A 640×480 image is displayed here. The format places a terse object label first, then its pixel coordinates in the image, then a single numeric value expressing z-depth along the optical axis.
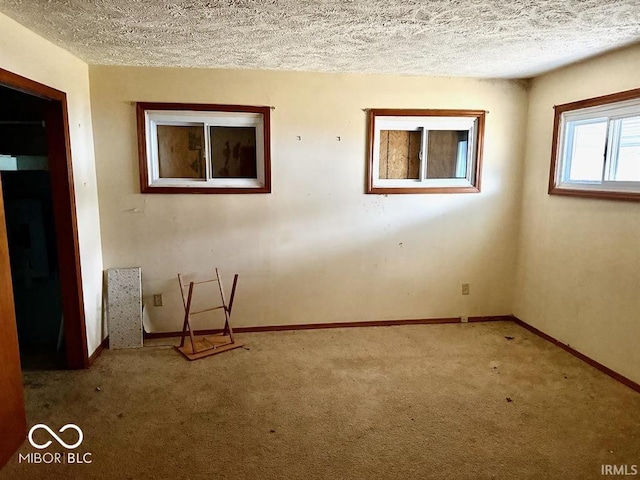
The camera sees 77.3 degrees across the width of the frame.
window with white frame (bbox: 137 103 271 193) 3.28
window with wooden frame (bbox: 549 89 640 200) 2.70
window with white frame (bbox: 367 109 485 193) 3.56
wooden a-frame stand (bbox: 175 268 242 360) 3.18
